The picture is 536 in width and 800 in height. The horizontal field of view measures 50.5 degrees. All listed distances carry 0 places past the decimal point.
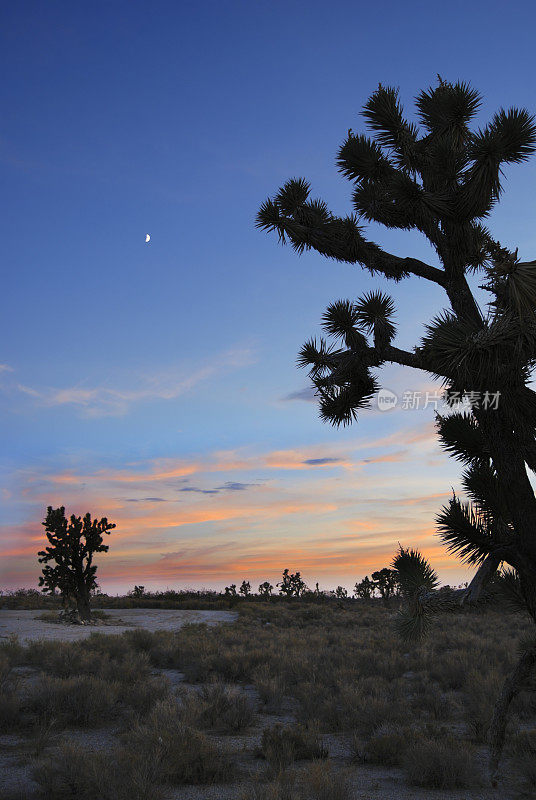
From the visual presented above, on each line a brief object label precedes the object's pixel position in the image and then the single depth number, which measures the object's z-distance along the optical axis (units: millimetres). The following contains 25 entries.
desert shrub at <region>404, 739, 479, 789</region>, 6406
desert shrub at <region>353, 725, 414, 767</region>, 7197
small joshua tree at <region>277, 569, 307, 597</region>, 45625
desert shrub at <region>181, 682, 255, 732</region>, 8613
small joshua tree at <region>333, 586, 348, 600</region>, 44416
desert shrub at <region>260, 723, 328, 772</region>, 6871
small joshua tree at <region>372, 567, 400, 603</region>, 38219
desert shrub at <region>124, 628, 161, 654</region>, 15297
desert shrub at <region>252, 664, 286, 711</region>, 10109
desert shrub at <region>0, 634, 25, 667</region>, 12633
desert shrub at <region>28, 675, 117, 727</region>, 8672
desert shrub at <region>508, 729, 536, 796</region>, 6449
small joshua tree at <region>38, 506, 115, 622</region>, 23797
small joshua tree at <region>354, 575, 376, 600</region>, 42625
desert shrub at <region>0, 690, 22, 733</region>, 8219
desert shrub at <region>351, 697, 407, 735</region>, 8609
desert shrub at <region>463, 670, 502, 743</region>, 8438
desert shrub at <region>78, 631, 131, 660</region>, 13867
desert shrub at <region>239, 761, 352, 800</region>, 5363
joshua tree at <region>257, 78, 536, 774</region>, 5852
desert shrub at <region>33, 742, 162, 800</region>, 5445
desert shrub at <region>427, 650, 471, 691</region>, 12008
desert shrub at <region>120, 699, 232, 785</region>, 6250
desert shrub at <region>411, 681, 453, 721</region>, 9578
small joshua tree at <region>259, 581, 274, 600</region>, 45312
